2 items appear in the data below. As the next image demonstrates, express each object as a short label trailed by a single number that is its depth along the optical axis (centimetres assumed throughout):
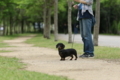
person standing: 1106
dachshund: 1012
